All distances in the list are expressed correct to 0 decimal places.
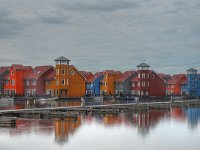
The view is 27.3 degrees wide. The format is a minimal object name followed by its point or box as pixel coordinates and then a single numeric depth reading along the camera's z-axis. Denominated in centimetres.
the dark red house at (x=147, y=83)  11731
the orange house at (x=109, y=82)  12762
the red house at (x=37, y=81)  11681
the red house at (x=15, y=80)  11894
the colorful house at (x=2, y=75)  12325
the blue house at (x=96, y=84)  13141
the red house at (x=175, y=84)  14250
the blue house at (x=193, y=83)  13262
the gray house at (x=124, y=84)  12562
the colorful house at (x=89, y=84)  13388
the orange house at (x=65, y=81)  10981
